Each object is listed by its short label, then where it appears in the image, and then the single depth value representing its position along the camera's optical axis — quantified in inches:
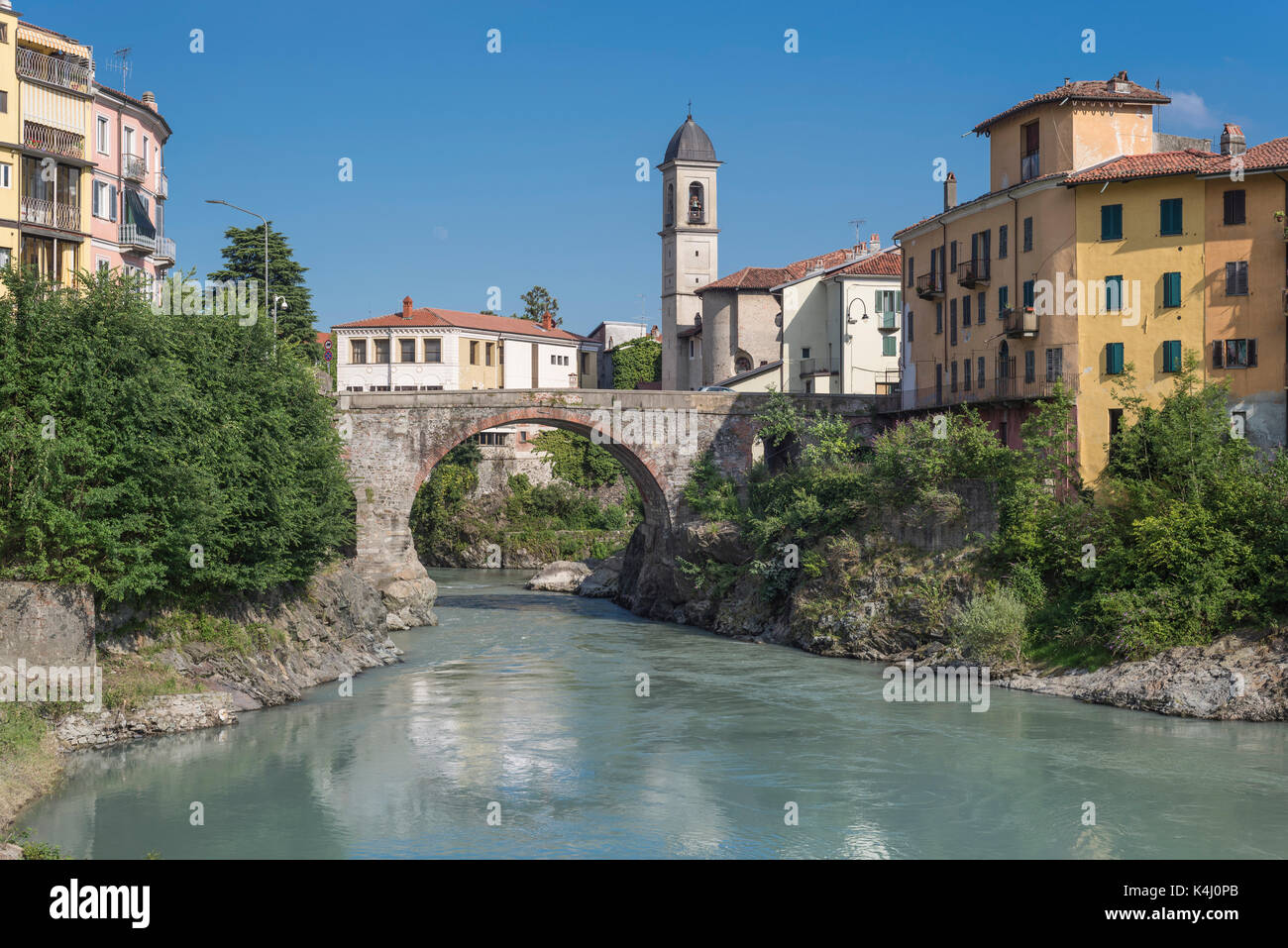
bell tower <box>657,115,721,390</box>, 3545.8
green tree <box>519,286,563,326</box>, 4466.0
